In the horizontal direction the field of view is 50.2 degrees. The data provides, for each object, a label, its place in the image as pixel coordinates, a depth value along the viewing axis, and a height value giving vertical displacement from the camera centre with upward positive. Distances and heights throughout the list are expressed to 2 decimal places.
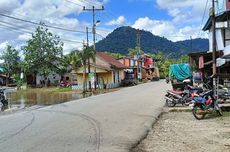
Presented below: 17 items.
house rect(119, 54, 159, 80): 55.59 +3.43
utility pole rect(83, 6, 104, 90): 33.23 +6.55
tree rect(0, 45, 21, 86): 54.99 +4.83
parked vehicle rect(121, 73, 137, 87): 41.52 -0.30
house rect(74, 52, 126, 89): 37.28 +1.33
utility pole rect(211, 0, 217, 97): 13.51 +2.43
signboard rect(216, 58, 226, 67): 17.80 +1.25
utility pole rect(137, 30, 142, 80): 53.86 +4.31
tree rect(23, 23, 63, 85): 46.24 +5.44
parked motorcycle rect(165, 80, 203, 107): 14.63 -1.00
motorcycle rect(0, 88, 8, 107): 18.61 -1.28
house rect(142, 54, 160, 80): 60.90 +3.12
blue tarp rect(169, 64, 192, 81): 23.76 +0.80
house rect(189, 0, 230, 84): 17.69 +3.17
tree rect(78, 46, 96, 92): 32.12 +3.46
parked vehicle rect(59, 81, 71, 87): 42.45 -0.49
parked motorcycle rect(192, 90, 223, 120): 10.55 -1.16
